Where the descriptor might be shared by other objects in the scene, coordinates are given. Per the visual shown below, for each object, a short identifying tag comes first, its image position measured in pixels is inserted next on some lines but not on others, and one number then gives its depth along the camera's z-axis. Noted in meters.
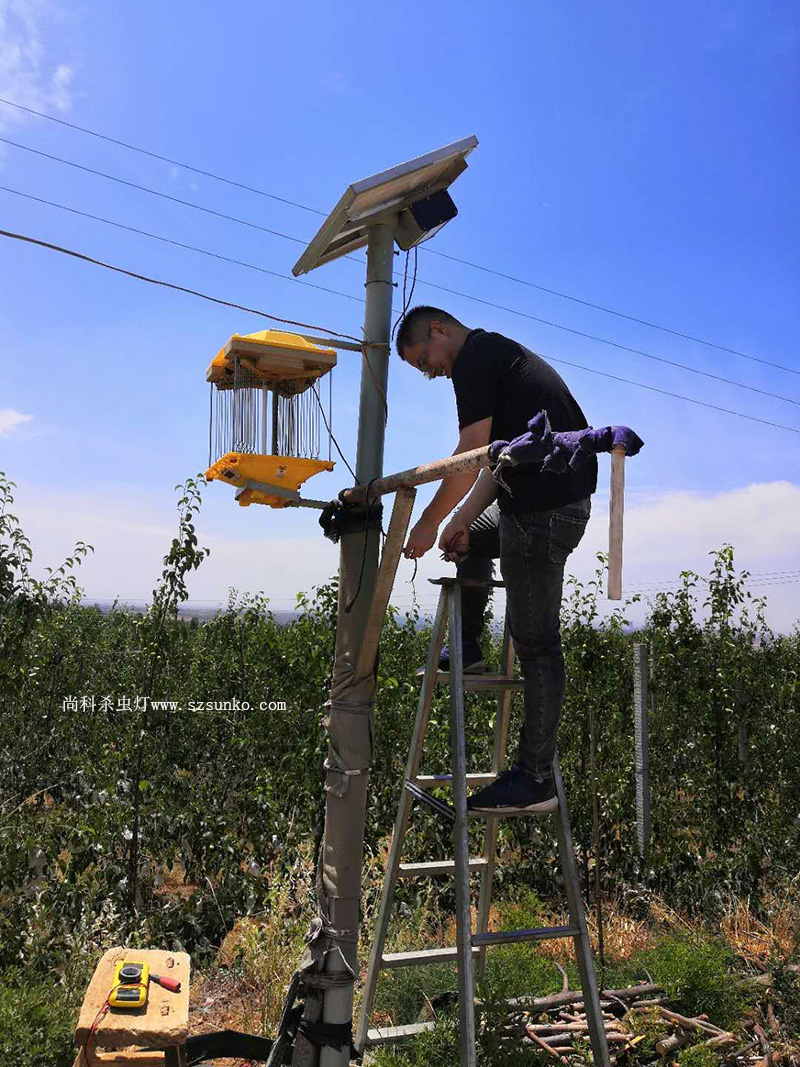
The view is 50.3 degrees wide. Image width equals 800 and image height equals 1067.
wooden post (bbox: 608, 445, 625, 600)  1.95
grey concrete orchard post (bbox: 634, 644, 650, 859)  5.14
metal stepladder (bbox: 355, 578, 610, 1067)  2.48
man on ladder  2.54
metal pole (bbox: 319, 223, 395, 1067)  2.62
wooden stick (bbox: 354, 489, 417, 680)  2.49
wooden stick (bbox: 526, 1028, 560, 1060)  2.93
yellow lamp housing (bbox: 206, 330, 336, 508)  2.70
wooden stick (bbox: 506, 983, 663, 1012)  3.17
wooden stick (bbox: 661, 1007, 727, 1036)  3.27
